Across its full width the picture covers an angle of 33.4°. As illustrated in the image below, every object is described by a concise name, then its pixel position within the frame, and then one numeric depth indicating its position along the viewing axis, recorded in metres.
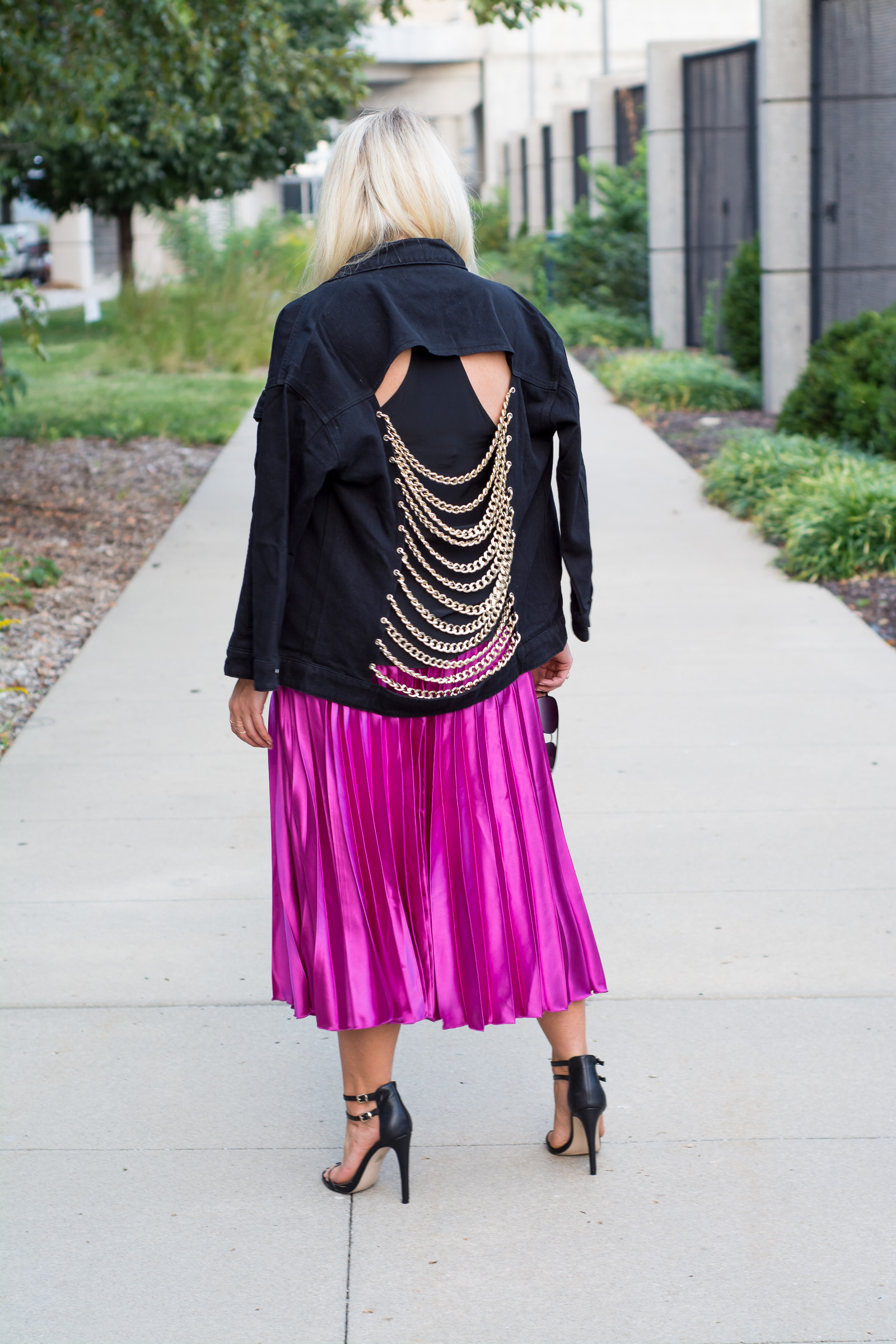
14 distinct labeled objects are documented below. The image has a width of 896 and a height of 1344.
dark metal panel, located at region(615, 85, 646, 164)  19.64
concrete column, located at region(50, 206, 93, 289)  38.03
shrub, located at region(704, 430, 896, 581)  7.55
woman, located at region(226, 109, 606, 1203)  2.54
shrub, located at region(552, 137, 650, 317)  18.53
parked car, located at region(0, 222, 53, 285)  38.94
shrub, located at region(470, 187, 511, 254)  37.25
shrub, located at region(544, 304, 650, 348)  17.53
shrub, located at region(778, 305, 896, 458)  9.13
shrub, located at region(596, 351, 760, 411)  12.86
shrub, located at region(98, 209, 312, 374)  16.92
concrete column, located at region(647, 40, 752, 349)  15.93
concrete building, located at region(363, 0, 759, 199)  44.78
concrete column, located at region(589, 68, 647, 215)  20.42
